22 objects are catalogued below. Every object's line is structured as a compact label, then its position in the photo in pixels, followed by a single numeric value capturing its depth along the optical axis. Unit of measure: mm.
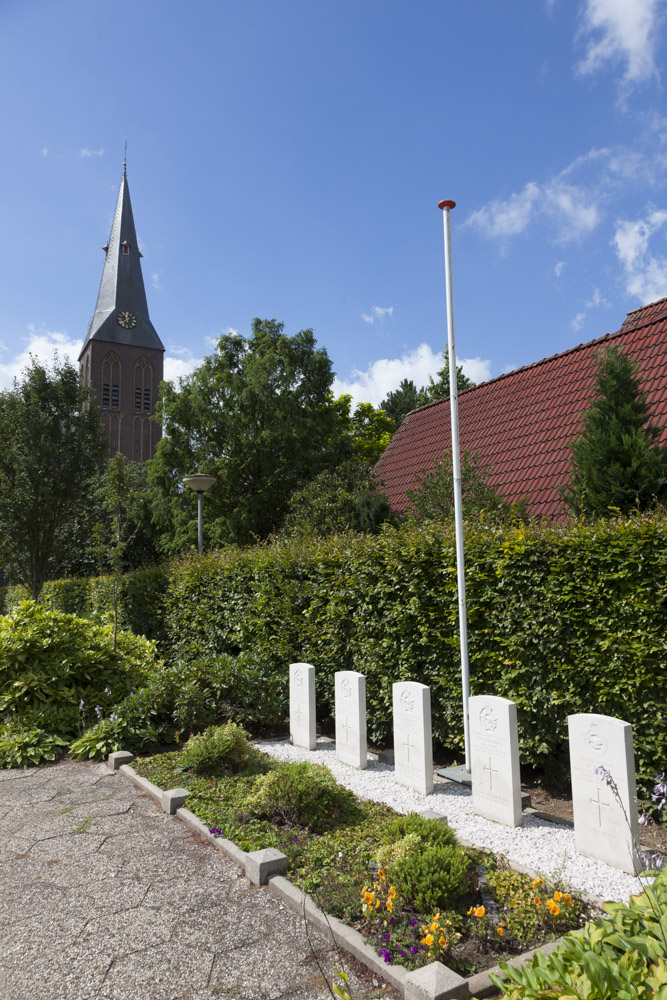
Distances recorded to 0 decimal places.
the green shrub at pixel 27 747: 7023
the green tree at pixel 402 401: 36938
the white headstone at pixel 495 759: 4848
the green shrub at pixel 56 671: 7816
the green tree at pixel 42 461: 16172
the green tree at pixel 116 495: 10430
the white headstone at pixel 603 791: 4039
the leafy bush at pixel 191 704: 7250
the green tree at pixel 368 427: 29033
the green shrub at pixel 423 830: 3924
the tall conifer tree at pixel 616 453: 7930
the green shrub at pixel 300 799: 4727
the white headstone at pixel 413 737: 5648
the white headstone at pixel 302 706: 7336
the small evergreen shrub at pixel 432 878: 3318
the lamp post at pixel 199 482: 13714
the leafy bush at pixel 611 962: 1932
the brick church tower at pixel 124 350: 56625
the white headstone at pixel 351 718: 6520
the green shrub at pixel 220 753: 6063
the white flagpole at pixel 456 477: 5914
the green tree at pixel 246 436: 19172
